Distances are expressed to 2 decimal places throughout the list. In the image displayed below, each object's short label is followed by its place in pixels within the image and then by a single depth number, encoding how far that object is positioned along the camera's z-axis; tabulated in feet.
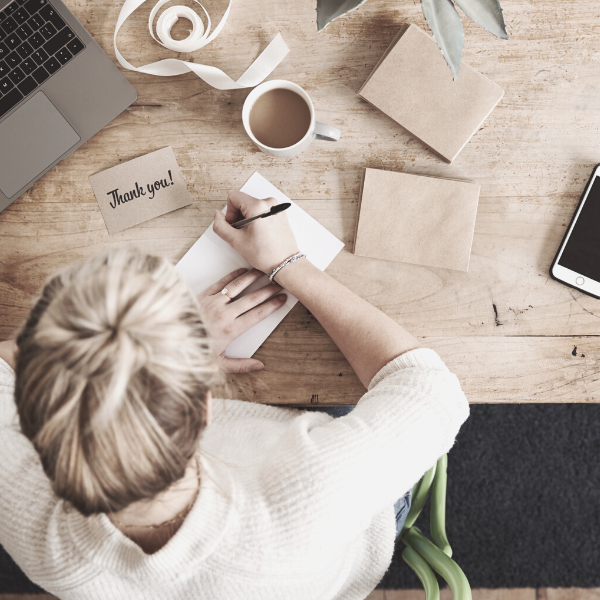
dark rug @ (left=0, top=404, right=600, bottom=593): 4.40
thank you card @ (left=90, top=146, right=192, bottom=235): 2.64
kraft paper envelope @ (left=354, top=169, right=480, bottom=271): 2.54
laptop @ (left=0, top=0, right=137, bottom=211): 2.59
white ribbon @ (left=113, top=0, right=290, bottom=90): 2.57
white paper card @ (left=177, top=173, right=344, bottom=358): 2.58
